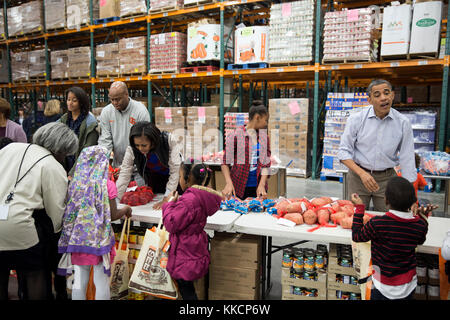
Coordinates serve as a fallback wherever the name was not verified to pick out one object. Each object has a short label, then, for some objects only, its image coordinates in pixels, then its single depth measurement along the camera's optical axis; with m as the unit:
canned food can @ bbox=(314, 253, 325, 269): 2.64
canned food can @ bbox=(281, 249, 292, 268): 2.71
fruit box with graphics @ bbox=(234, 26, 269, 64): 7.98
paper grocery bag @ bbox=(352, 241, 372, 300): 2.23
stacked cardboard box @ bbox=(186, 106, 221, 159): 8.91
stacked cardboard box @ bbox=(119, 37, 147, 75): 9.72
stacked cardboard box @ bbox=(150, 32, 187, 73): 9.15
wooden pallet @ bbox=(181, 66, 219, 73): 8.84
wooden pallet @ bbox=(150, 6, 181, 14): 9.16
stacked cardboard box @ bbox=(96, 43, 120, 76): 10.19
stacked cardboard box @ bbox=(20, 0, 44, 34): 11.51
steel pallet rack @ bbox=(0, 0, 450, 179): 7.13
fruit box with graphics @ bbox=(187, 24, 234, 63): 8.58
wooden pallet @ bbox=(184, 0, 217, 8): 8.80
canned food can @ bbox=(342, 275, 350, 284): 2.55
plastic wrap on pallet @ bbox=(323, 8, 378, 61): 6.93
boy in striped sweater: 2.03
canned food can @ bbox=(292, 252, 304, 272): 2.66
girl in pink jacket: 2.35
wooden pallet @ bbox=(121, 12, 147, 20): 9.66
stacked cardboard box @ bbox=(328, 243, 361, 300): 2.54
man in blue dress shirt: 3.06
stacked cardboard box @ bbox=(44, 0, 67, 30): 11.03
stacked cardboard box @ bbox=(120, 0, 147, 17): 9.56
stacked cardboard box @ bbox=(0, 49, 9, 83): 12.78
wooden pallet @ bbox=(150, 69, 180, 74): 9.27
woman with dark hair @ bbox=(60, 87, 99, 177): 4.01
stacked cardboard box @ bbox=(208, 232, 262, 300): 2.75
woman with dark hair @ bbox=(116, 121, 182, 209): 2.98
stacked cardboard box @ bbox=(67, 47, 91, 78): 10.77
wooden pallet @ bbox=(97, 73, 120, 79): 10.36
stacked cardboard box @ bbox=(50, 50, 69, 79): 11.17
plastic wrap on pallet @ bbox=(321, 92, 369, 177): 7.44
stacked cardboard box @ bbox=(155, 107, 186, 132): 9.35
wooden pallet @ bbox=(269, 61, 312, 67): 7.83
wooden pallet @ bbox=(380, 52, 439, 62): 6.73
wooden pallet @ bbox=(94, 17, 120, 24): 10.24
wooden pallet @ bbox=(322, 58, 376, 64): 7.18
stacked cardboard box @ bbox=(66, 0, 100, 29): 10.63
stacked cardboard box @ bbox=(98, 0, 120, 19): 10.10
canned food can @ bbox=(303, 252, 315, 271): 2.66
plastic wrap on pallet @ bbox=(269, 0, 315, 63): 7.54
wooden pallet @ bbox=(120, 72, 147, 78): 9.89
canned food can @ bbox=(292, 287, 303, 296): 2.69
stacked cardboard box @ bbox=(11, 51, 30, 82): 12.07
